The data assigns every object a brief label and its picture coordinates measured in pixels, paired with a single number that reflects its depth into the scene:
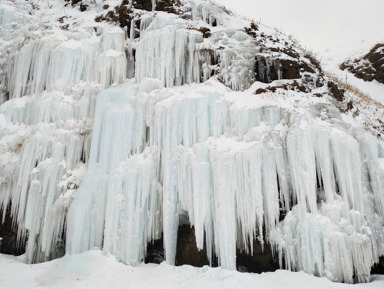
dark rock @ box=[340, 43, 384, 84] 29.62
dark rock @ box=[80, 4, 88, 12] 14.32
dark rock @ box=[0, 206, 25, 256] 11.01
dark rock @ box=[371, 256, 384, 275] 8.80
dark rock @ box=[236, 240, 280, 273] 9.32
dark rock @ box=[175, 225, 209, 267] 9.59
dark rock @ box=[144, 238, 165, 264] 10.12
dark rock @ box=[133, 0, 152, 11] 13.93
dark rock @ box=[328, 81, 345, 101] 11.31
